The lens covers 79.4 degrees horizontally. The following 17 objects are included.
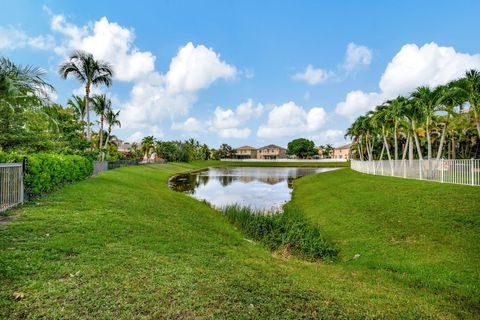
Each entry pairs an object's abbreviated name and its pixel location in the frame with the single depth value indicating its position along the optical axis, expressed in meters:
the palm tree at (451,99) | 17.52
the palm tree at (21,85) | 11.03
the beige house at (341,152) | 130.00
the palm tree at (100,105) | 37.21
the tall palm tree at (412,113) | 23.44
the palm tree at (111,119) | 41.44
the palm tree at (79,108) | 34.91
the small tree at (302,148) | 119.38
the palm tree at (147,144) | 74.75
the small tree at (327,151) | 131.62
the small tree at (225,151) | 111.31
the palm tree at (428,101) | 21.03
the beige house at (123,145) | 103.43
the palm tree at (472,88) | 16.12
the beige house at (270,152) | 131.35
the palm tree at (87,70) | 27.97
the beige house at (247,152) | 132.75
